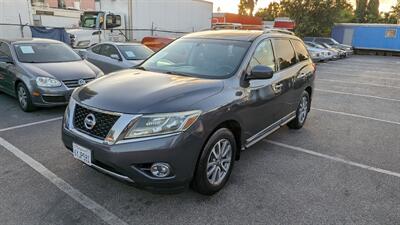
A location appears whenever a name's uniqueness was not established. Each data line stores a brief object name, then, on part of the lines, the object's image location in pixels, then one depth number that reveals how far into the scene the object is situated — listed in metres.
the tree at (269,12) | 48.46
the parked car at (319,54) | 21.06
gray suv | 2.81
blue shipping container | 30.38
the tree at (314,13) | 32.69
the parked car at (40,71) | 6.05
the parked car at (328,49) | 22.95
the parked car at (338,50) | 24.45
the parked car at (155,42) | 15.77
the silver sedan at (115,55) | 9.74
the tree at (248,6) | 54.94
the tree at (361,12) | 48.69
